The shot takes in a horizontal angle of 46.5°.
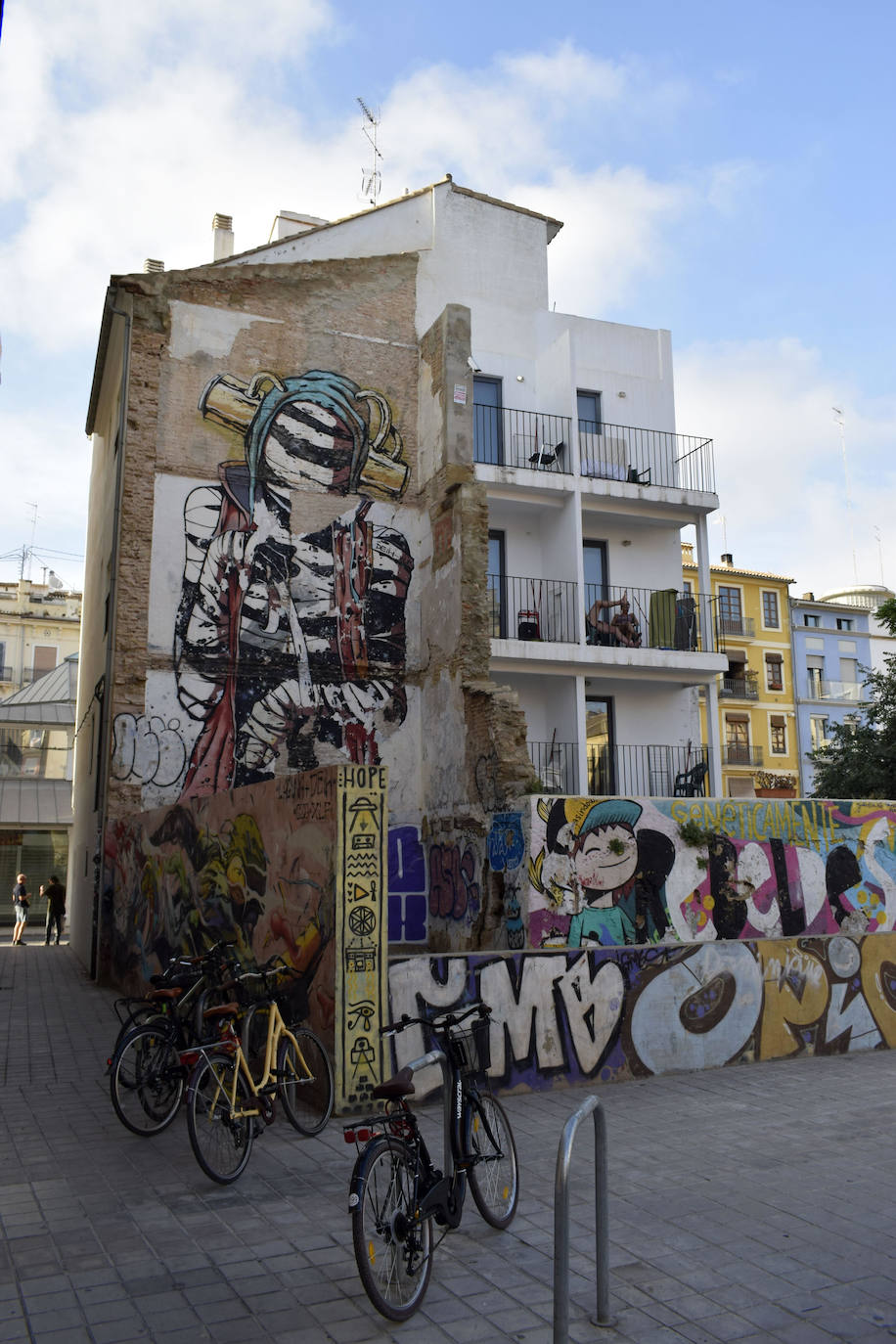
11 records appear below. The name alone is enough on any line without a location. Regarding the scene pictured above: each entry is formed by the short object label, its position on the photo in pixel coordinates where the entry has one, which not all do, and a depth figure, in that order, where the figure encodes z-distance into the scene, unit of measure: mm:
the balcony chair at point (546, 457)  21656
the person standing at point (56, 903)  25359
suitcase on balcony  20531
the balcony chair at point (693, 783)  20547
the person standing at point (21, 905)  24703
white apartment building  20641
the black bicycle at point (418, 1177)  4383
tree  26000
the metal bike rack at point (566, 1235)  3889
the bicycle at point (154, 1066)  7516
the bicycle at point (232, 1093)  6215
